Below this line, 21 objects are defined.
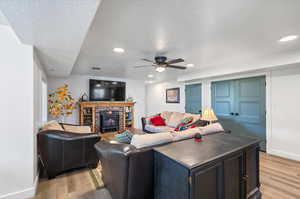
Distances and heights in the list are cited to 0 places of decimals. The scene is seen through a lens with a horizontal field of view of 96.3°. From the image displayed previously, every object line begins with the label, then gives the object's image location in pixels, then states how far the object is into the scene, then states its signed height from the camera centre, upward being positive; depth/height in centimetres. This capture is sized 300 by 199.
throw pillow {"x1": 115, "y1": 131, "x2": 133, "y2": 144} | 188 -55
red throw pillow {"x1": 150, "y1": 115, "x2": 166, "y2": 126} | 473 -77
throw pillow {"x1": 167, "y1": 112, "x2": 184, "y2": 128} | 461 -70
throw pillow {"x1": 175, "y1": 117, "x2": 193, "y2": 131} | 394 -71
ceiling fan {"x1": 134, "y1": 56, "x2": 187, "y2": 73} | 292 +80
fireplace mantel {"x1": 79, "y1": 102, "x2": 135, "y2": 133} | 507 -53
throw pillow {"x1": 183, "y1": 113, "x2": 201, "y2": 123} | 408 -55
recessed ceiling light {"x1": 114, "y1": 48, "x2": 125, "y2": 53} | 264 +99
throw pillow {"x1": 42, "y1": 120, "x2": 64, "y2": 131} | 249 -54
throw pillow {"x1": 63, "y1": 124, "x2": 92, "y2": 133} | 324 -74
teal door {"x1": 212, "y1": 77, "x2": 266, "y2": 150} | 362 -16
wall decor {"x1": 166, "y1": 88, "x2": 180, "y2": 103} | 612 +21
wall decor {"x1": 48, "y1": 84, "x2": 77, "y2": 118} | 401 -12
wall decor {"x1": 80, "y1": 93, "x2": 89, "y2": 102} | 519 +5
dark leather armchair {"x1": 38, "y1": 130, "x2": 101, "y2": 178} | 225 -89
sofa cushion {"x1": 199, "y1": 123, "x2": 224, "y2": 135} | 235 -53
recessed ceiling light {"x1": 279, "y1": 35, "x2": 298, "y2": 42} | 210 +100
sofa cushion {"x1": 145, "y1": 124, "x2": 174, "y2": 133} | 432 -96
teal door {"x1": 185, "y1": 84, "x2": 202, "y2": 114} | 513 +6
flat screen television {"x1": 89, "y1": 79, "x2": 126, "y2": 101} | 534 +37
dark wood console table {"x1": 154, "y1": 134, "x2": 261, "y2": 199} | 125 -74
